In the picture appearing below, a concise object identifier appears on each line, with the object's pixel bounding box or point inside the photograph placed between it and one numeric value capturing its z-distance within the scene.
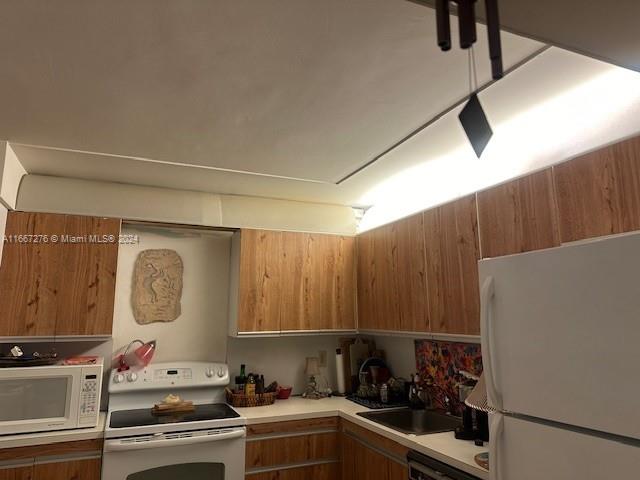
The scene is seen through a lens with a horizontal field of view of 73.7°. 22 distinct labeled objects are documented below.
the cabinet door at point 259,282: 3.03
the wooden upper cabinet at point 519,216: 1.79
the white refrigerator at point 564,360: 1.12
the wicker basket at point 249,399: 2.95
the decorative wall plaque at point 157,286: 3.06
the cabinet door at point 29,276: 2.46
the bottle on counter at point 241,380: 3.07
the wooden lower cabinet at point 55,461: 2.13
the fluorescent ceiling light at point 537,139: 1.65
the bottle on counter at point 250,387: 2.99
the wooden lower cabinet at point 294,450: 2.59
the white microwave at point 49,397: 2.23
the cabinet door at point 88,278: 2.58
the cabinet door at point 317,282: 3.17
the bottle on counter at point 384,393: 2.94
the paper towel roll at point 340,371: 3.35
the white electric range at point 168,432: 2.28
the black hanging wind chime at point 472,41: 0.74
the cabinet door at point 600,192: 1.47
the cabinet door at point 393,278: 2.61
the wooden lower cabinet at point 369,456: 2.23
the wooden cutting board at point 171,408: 2.70
